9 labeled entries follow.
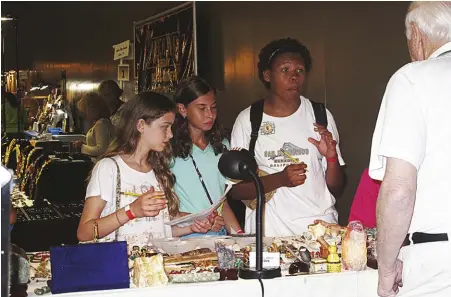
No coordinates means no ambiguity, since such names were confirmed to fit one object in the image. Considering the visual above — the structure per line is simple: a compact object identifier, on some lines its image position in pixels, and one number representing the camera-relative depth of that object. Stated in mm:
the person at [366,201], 3029
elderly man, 2043
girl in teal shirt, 3293
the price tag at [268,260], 2416
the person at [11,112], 10088
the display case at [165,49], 6734
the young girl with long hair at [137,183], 2781
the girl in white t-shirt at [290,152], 3344
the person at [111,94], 6618
